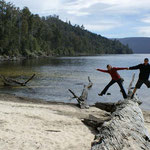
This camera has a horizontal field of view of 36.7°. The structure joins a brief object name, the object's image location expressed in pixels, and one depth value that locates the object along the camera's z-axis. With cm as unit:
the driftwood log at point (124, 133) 665
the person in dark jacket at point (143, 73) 1259
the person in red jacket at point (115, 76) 1339
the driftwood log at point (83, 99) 1744
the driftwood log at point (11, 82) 2662
